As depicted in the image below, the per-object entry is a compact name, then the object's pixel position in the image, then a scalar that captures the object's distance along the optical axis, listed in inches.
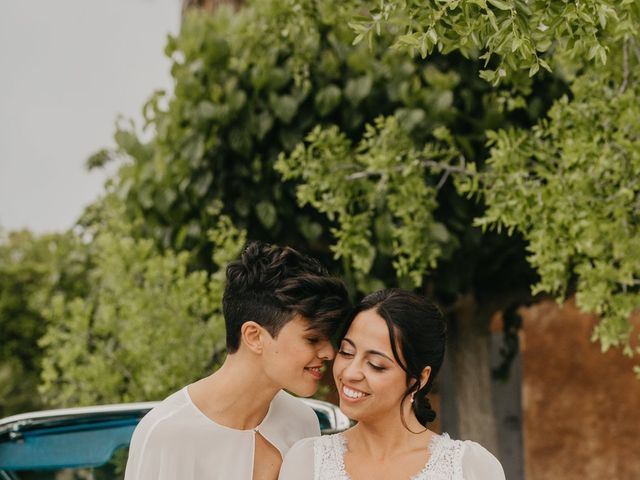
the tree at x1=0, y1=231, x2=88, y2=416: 371.2
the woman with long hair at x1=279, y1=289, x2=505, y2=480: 101.1
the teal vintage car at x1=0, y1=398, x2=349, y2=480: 154.6
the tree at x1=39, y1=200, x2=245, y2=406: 224.4
